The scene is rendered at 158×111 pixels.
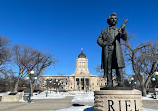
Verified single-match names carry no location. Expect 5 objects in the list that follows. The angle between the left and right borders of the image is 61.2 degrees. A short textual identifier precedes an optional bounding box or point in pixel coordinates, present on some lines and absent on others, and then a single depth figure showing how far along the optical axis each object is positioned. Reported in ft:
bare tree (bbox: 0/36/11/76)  73.75
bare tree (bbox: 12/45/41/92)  82.89
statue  16.69
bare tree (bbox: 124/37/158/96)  69.40
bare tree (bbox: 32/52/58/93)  83.51
